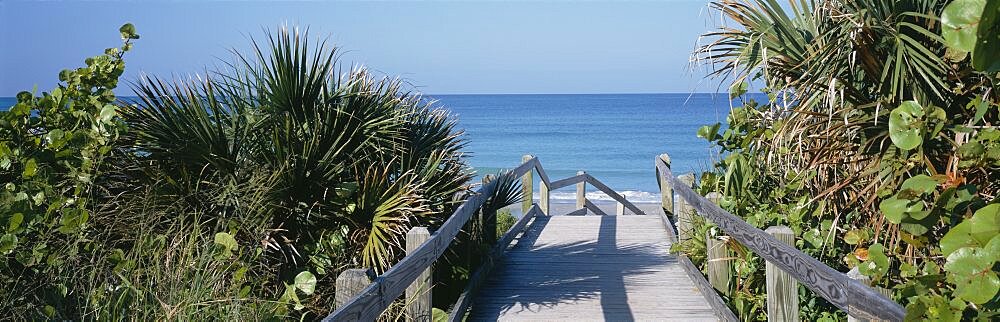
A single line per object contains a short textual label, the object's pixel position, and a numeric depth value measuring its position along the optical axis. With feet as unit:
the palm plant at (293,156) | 18.22
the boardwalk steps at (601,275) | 12.22
